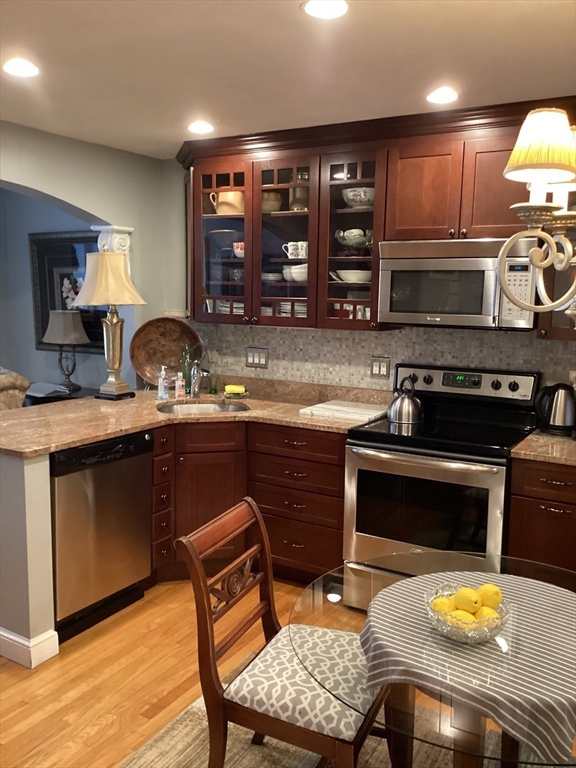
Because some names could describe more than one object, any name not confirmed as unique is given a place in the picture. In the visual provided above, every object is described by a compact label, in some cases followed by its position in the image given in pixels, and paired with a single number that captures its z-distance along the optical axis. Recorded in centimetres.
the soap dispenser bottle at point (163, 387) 373
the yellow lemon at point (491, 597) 152
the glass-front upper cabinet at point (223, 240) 365
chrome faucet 385
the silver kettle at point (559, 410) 292
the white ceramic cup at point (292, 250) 351
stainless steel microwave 289
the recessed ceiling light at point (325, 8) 188
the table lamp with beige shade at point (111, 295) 354
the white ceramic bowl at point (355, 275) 332
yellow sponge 387
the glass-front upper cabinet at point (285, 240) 344
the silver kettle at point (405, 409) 319
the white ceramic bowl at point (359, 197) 327
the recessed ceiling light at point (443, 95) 269
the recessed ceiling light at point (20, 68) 245
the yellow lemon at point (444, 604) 150
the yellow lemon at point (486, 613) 148
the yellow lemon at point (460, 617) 147
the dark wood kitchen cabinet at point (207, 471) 337
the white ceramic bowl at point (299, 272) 350
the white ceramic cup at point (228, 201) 367
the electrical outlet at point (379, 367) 363
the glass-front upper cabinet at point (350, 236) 325
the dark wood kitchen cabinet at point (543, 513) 260
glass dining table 130
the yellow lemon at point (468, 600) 149
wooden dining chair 161
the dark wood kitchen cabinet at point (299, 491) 318
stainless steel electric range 277
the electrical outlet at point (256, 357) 404
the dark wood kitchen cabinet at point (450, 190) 293
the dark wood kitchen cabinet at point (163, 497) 326
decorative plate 404
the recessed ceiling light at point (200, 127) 327
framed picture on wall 542
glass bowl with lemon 147
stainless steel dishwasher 277
